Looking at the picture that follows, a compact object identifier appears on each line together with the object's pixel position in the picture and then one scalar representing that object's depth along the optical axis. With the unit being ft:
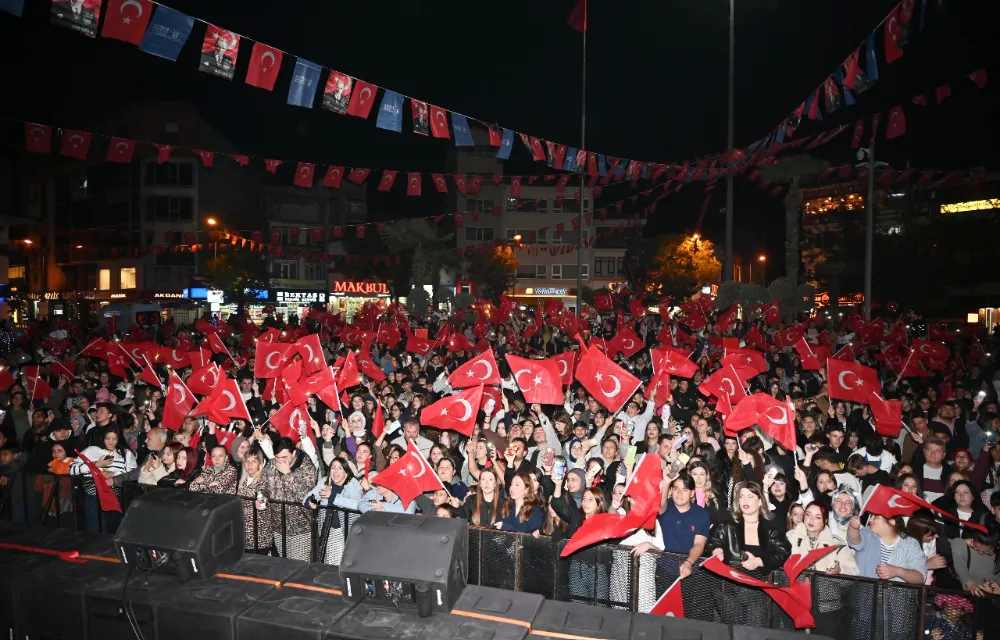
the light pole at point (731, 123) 76.59
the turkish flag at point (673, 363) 37.81
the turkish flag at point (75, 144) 52.47
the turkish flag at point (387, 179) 70.56
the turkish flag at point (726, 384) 32.53
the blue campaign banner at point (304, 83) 41.91
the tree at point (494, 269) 190.29
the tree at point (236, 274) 157.17
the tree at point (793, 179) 125.49
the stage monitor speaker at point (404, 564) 12.67
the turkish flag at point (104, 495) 22.51
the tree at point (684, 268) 182.09
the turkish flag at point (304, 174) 62.05
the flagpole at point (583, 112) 84.32
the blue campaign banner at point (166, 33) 33.55
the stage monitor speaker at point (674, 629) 12.25
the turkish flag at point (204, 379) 34.84
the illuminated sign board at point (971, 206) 161.74
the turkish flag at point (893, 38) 37.88
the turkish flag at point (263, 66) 38.40
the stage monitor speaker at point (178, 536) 13.88
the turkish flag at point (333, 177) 63.18
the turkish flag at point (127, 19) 31.99
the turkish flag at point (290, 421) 30.30
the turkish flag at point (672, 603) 16.78
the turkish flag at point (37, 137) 50.26
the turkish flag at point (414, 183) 65.33
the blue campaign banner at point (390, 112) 46.50
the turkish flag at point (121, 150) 53.88
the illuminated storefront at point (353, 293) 191.72
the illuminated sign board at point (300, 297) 176.45
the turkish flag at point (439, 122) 49.88
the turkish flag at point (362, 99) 44.70
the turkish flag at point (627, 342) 52.11
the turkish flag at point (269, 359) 37.78
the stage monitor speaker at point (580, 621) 12.21
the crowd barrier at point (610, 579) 15.02
